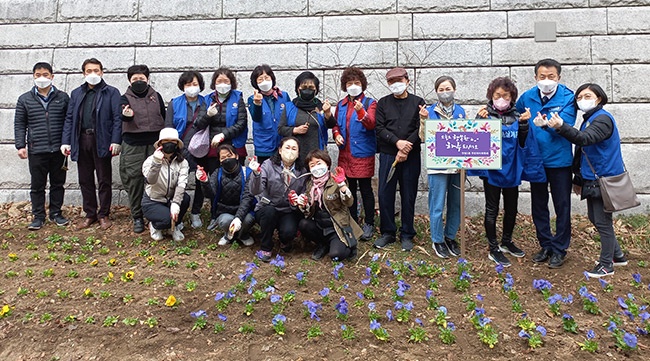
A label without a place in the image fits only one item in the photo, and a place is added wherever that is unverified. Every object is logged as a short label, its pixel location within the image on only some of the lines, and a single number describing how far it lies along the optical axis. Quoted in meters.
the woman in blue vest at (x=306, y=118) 5.67
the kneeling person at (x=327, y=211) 5.07
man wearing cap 5.38
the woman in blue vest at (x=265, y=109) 5.77
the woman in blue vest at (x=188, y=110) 6.02
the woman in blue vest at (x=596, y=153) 4.55
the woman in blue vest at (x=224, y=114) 5.91
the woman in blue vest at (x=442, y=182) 5.24
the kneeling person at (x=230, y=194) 5.46
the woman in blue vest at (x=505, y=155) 4.97
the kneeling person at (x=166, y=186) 5.65
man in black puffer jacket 6.34
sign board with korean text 4.82
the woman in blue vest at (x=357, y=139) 5.69
